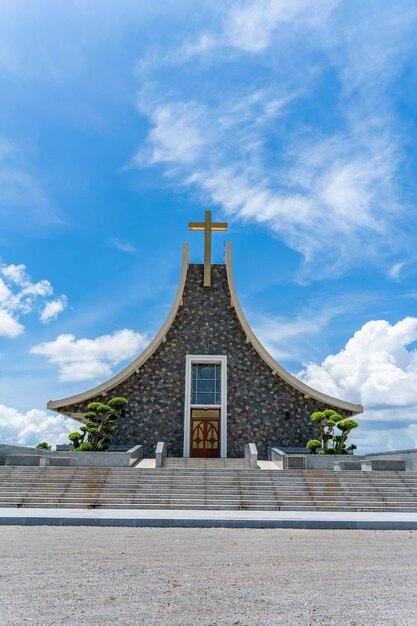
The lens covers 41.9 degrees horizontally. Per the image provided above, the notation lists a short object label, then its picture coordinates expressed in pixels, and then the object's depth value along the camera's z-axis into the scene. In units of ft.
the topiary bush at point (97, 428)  63.36
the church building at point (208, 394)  71.46
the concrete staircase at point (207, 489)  40.01
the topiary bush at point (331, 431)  62.75
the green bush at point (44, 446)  73.31
